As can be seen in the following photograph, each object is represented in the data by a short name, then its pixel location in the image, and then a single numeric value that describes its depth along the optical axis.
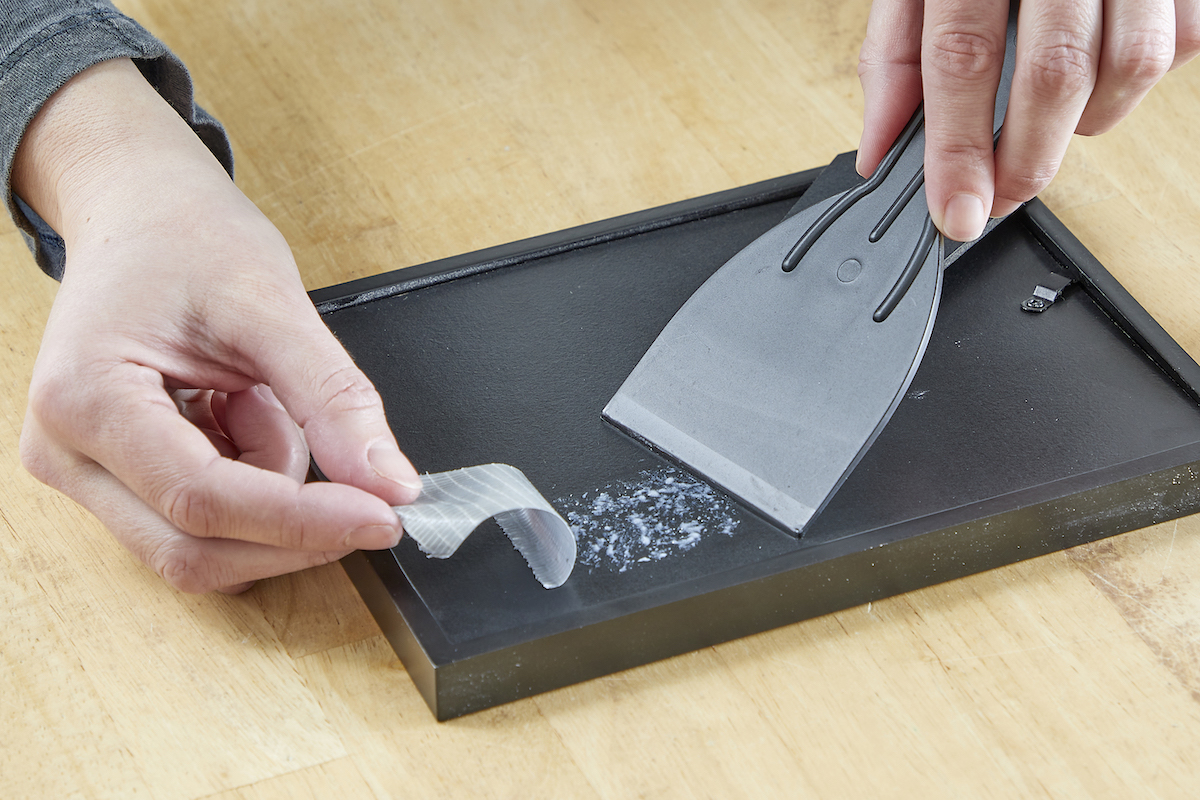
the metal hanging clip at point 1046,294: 0.87
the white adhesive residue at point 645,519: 0.81
